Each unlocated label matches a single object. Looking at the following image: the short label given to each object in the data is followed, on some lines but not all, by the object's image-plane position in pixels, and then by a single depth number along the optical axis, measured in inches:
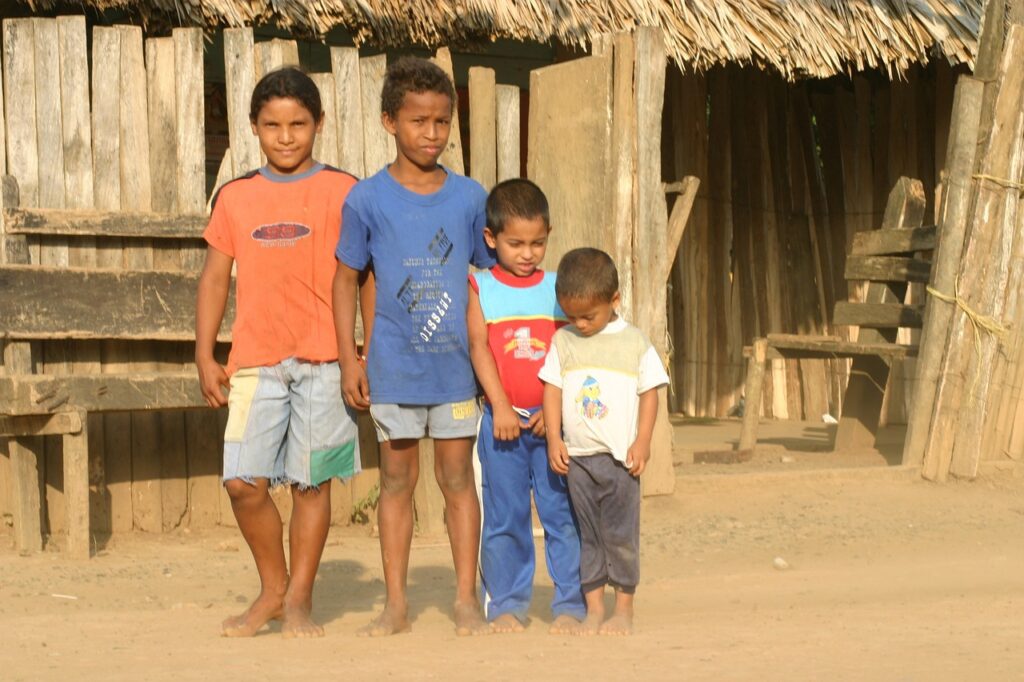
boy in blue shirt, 327.3
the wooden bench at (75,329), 438.0
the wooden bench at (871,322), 618.5
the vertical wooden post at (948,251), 542.6
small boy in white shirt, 329.1
